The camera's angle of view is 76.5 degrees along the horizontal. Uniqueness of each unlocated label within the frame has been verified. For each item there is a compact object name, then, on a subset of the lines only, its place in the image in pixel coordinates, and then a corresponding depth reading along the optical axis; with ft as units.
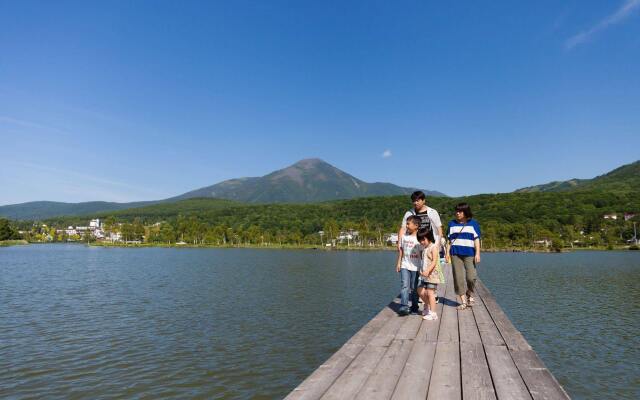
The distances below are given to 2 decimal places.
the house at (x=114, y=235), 640.01
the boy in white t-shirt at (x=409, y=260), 31.68
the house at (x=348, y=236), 526.86
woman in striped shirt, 33.68
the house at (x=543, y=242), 417.47
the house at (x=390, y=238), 495.00
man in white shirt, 31.76
